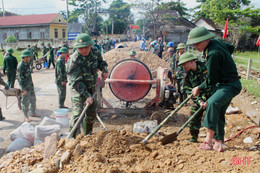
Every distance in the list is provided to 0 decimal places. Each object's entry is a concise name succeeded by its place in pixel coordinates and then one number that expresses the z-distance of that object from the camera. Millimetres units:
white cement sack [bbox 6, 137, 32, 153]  3781
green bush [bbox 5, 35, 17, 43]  28362
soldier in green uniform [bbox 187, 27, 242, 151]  2799
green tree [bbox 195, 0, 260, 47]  23547
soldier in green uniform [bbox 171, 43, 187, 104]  5898
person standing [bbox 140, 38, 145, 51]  18162
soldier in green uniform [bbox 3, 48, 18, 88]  7309
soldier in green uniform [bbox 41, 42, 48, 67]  14414
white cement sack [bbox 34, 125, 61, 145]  3770
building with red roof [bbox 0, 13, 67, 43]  35500
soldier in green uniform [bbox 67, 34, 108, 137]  3611
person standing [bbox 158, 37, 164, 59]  15188
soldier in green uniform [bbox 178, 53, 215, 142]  3497
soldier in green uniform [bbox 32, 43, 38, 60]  15512
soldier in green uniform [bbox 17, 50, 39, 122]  5207
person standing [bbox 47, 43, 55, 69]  13340
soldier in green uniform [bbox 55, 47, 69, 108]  5746
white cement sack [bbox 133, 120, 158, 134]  4359
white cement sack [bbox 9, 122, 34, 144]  3986
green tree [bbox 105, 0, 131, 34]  48156
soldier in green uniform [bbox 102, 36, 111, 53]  19908
